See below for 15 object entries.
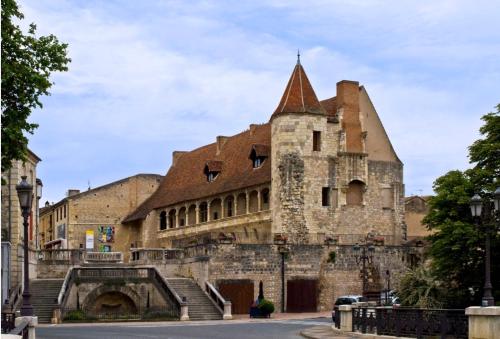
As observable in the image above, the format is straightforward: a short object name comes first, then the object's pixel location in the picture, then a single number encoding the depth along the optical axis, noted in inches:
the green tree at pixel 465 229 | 1155.3
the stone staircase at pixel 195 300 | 1814.7
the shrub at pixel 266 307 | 1849.2
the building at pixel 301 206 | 2069.4
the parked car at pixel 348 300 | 1674.5
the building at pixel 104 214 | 3134.8
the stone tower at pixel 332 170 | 2356.1
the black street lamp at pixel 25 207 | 871.1
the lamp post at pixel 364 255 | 2188.7
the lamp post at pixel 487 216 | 865.5
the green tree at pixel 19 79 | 855.7
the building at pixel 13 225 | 1708.9
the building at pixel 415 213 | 3024.1
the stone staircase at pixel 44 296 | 1695.4
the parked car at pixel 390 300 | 1294.8
